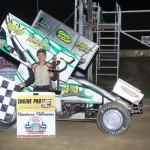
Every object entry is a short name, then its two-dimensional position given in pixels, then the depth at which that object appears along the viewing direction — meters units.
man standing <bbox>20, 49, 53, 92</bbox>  7.03
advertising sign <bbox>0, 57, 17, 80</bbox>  9.86
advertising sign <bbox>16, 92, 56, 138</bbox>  6.93
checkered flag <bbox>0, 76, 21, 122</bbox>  7.10
